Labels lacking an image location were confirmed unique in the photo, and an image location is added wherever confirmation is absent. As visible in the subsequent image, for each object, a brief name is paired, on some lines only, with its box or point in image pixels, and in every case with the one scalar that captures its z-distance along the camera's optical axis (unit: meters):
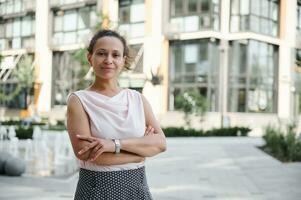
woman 2.09
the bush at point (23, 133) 19.09
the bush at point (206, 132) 24.18
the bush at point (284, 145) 13.30
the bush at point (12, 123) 27.29
